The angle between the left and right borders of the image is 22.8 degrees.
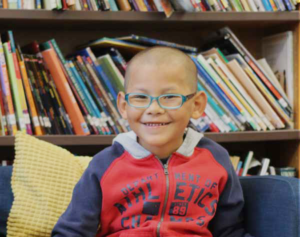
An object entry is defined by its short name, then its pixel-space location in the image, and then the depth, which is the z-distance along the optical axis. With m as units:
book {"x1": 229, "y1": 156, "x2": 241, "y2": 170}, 1.88
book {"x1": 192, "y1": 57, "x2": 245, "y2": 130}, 1.83
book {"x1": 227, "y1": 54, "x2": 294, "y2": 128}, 1.87
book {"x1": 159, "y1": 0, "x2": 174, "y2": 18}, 1.74
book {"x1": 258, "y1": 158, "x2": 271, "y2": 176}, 1.91
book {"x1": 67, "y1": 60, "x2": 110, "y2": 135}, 1.76
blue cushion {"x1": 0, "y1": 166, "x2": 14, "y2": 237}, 1.41
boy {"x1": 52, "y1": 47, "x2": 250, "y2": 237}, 1.28
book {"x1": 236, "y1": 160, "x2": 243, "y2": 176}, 1.88
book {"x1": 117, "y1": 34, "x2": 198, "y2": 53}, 1.79
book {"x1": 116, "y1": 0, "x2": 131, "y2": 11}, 1.76
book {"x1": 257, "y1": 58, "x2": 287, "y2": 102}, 1.91
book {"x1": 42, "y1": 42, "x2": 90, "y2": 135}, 1.73
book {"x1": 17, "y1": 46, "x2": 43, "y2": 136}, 1.70
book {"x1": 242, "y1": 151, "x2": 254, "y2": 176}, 1.89
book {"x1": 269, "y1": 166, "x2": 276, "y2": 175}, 1.93
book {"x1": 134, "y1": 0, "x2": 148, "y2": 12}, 1.76
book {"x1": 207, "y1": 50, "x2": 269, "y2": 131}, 1.85
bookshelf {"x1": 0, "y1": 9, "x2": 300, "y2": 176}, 1.73
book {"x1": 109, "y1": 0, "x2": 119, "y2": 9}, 1.76
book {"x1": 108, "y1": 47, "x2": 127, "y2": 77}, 1.79
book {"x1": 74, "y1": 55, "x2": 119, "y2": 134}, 1.77
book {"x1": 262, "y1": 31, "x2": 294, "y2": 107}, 1.92
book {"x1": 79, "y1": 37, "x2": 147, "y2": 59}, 1.78
